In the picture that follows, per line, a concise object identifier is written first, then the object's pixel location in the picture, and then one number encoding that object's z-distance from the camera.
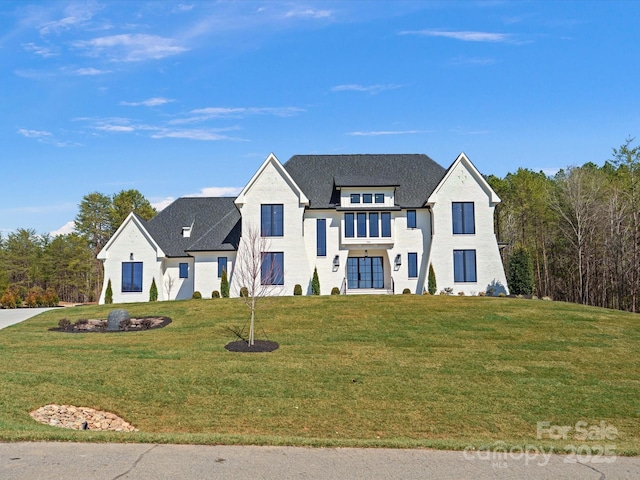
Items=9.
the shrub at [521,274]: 30.80
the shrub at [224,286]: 31.45
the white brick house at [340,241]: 31.55
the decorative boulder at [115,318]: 22.50
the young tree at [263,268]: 29.59
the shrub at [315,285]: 31.23
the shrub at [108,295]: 33.16
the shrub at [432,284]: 30.93
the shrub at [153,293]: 32.94
